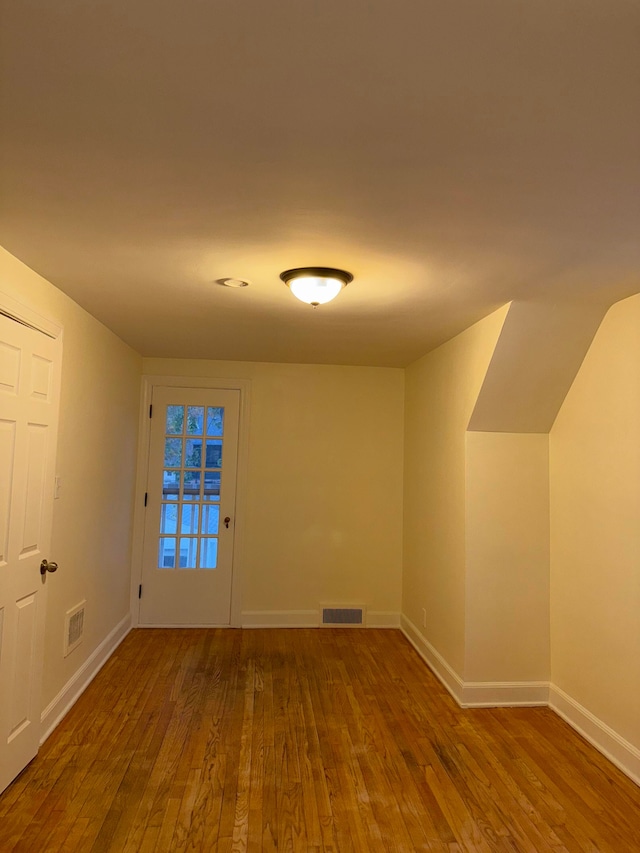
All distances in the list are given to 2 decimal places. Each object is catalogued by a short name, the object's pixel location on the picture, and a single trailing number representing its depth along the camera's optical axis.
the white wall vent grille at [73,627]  3.39
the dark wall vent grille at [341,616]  5.22
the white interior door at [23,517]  2.50
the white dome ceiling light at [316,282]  2.57
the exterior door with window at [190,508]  5.11
